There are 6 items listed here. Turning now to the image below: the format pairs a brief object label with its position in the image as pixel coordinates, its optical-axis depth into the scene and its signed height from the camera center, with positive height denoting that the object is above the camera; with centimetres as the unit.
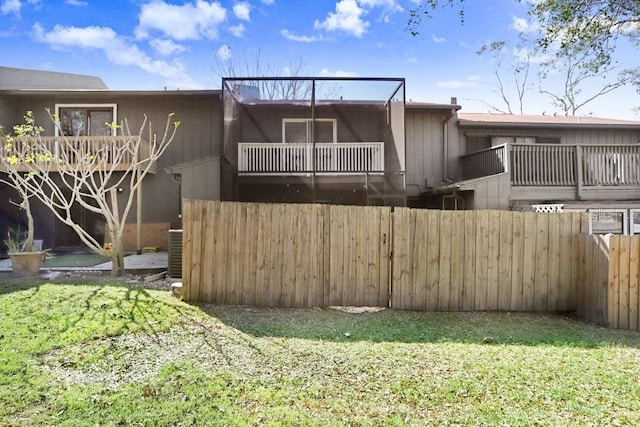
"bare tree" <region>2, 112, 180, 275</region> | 749 +138
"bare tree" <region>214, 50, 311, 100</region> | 2148 +888
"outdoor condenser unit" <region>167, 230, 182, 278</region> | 721 -71
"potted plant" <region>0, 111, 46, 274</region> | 751 -75
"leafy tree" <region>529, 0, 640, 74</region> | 566 +303
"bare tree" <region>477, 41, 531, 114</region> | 2379 +854
